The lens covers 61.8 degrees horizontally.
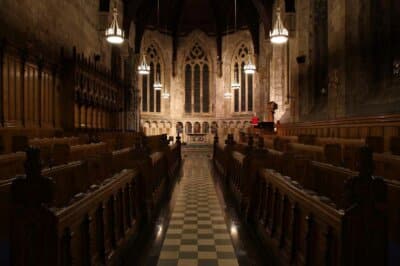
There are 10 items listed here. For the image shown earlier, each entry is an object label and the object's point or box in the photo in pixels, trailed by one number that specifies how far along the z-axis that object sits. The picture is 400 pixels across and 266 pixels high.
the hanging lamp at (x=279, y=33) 12.24
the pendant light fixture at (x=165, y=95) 29.39
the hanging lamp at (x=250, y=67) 18.59
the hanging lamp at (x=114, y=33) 11.97
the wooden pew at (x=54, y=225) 2.06
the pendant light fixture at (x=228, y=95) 28.05
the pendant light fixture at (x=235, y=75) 30.20
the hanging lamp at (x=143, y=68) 18.33
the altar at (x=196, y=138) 31.39
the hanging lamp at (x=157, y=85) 24.84
